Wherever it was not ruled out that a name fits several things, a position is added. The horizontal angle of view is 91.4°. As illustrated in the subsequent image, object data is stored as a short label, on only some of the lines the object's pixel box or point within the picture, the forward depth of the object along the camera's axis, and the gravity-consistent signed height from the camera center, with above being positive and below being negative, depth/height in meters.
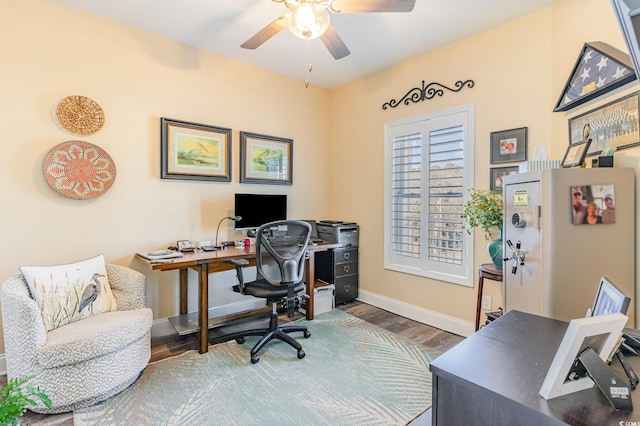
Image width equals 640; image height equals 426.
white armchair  1.78 -0.86
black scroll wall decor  3.01 +1.23
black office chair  2.53 -0.48
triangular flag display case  1.64 +0.80
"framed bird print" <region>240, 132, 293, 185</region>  3.54 +0.60
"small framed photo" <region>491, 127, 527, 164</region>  2.58 +0.56
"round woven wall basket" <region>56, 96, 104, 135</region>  2.49 +0.77
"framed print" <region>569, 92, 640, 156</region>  1.58 +0.48
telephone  2.93 -0.35
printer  3.81 -0.28
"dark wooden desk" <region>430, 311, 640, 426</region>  0.76 -0.48
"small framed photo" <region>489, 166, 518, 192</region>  2.68 +0.31
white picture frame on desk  0.79 -0.35
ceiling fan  1.88 +1.22
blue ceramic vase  2.33 -0.31
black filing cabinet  3.81 -0.75
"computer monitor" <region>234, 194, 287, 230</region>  3.33 +0.00
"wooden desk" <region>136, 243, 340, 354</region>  2.52 -0.47
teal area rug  1.84 -1.21
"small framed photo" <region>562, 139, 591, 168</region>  1.73 +0.32
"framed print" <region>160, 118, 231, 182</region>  3.01 +0.59
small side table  2.28 -0.48
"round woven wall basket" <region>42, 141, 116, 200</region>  2.44 +0.32
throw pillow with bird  2.05 -0.57
